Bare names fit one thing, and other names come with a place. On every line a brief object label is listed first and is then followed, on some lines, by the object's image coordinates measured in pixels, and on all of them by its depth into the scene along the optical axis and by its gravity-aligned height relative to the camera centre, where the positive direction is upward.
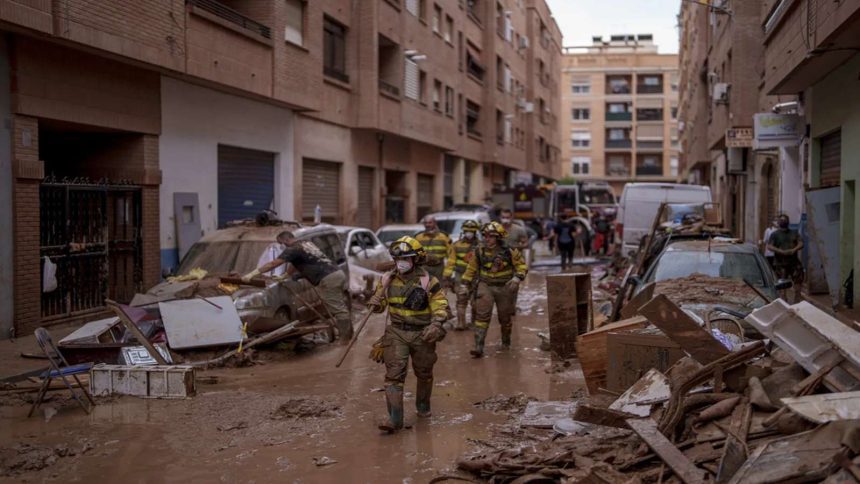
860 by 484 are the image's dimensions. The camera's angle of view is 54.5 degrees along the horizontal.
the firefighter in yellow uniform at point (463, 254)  12.90 -0.65
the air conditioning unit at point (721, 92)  23.45 +3.38
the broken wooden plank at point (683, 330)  6.52 -0.93
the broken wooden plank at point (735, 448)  4.83 -1.41
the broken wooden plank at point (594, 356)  7.57 -1.31
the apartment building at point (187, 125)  11.67 +1.79
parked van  21.86 +0.30
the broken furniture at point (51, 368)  7.45 -1.46
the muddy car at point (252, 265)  10.50 -0.73
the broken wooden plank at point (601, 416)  6.10 -1.50
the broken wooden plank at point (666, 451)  4.93 -1.49
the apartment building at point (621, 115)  81.00 +9.43
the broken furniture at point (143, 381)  8.16 -1.65
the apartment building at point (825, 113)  12.29 +1.75
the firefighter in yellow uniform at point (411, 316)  7.21 -0.91
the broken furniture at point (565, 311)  10.27 -1.23
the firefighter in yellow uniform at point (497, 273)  11.09 -0.81
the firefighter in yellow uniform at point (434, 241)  13.36 -0.46
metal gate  12.36 -0.49
